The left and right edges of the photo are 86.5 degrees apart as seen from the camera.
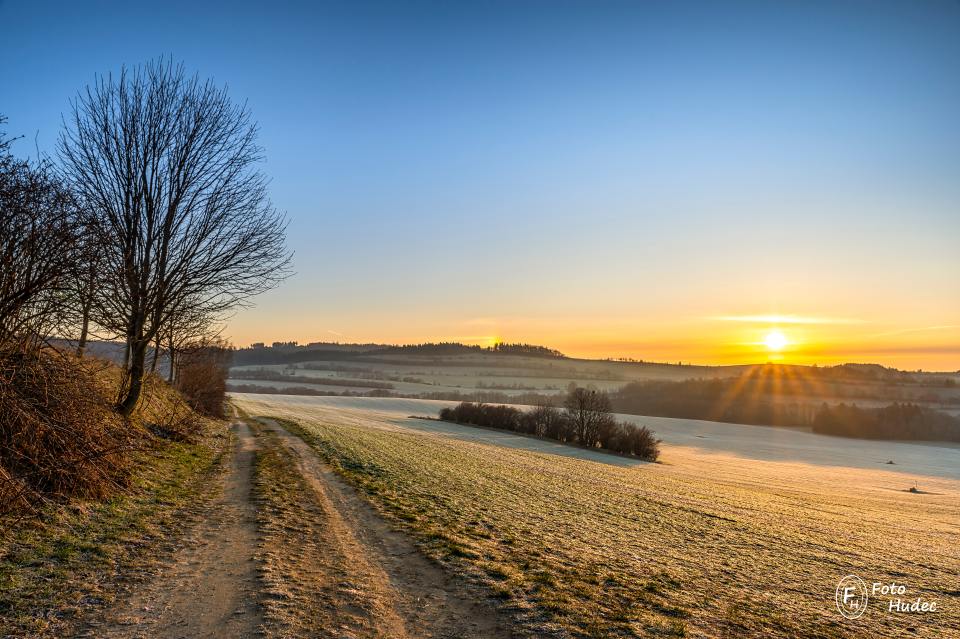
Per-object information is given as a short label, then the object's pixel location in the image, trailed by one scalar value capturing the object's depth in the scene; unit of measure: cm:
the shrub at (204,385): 3631
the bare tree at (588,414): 5891
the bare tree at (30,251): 862
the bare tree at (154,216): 1805
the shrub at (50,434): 878
